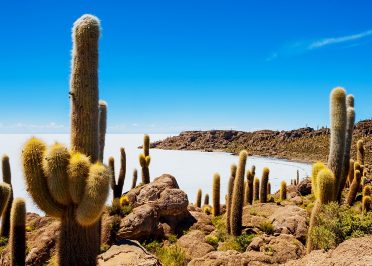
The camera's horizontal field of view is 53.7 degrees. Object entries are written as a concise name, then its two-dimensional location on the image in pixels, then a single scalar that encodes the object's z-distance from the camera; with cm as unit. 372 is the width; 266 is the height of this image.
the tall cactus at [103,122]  1177
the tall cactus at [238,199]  1594
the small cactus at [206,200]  2822
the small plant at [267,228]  1552
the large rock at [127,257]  762
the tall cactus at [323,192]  928
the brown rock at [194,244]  1340
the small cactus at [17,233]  1176
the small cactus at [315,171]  1011
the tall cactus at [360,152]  2462
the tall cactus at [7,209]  1761
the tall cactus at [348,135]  1405
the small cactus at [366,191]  1934
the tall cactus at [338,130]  1134
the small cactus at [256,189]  2500
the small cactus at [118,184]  1927
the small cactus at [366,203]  1819
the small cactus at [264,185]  2195
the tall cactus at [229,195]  1664
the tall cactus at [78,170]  711
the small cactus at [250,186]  2302
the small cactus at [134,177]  2500
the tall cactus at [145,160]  2031
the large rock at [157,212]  1456
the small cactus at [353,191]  1980
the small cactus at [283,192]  2509
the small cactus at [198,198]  2719
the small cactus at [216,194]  2023
